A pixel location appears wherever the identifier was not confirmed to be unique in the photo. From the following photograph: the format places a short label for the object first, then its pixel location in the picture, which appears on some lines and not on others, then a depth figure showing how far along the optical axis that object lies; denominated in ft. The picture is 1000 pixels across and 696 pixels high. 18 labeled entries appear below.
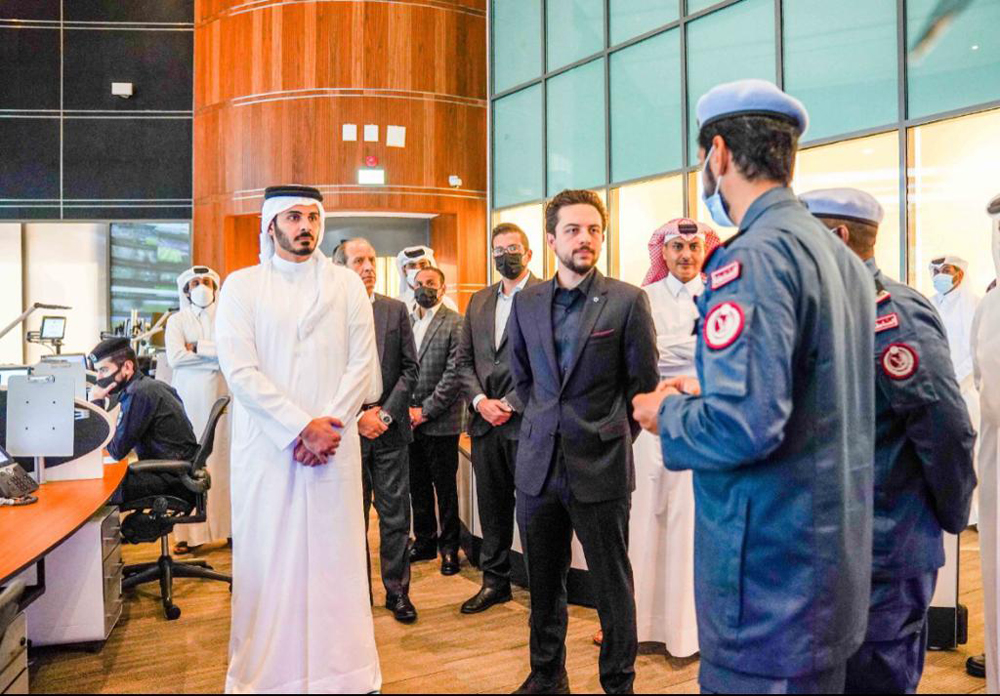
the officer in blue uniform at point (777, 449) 4.30
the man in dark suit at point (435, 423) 14.55
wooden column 30.83
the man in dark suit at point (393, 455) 12.12
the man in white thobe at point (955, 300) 18.91
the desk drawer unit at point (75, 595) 11.02
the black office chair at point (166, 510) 12.74
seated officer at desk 13.00
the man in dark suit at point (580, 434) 8.59
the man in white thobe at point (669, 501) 10.59
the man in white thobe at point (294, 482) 8.96
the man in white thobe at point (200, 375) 16.48
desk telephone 10.31
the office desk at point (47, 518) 7.90
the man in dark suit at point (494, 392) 12.37
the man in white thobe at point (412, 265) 16.44
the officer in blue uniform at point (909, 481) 5.89
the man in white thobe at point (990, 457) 8.27
